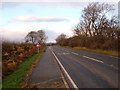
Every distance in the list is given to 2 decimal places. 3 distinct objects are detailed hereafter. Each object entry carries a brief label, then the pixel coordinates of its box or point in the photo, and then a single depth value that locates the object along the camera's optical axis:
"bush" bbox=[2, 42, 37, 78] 12.20
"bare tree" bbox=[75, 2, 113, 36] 42.68
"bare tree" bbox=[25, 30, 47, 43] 96.75
